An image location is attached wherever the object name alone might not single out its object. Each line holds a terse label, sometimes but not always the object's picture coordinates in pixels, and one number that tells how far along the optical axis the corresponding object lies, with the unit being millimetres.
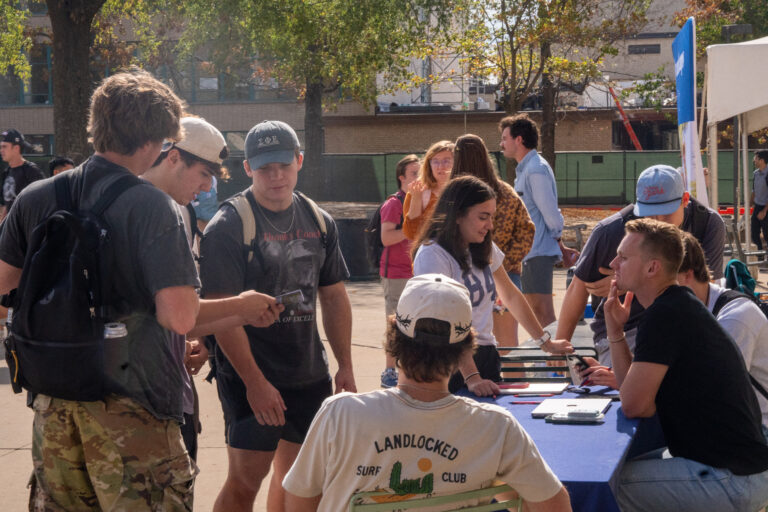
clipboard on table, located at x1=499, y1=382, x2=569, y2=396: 4082
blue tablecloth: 2852
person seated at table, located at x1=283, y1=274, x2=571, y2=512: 2473
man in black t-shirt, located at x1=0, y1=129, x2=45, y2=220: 10695
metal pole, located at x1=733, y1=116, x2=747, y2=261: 11064
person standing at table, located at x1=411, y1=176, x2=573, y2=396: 4336
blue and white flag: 8492
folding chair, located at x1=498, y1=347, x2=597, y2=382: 4477
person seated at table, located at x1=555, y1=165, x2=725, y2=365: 4855
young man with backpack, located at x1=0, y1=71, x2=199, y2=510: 2590
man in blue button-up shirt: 7652
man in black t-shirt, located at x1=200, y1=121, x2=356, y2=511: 3713
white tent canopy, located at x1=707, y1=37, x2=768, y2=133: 9133
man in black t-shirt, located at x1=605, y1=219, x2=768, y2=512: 3402
